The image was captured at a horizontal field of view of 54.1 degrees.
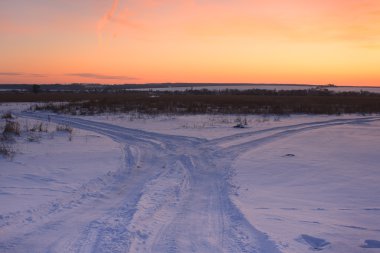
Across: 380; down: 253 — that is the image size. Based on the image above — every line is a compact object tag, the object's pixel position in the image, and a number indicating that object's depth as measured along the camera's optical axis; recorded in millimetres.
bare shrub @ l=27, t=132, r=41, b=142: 14239
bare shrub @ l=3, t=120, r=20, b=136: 15325
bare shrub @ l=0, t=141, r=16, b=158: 10828
